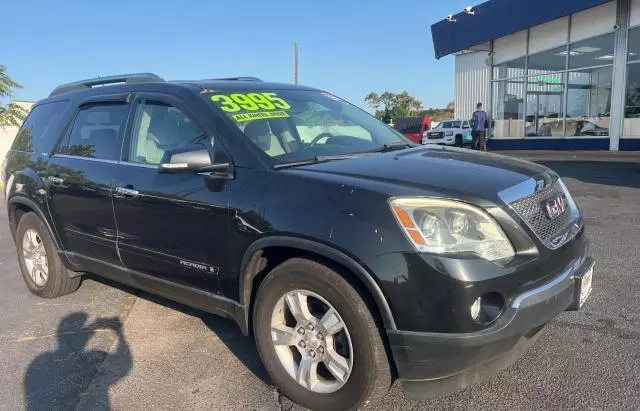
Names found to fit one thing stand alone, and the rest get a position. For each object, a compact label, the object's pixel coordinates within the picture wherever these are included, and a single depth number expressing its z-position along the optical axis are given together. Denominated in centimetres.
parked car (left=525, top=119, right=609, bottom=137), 1884
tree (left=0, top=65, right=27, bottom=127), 1720
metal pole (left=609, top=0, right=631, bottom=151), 1727
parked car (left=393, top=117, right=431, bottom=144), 2785
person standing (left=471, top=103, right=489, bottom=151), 1825
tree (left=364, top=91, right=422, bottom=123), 7556
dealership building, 1758
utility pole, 3484
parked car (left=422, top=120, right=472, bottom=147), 2780
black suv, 250
